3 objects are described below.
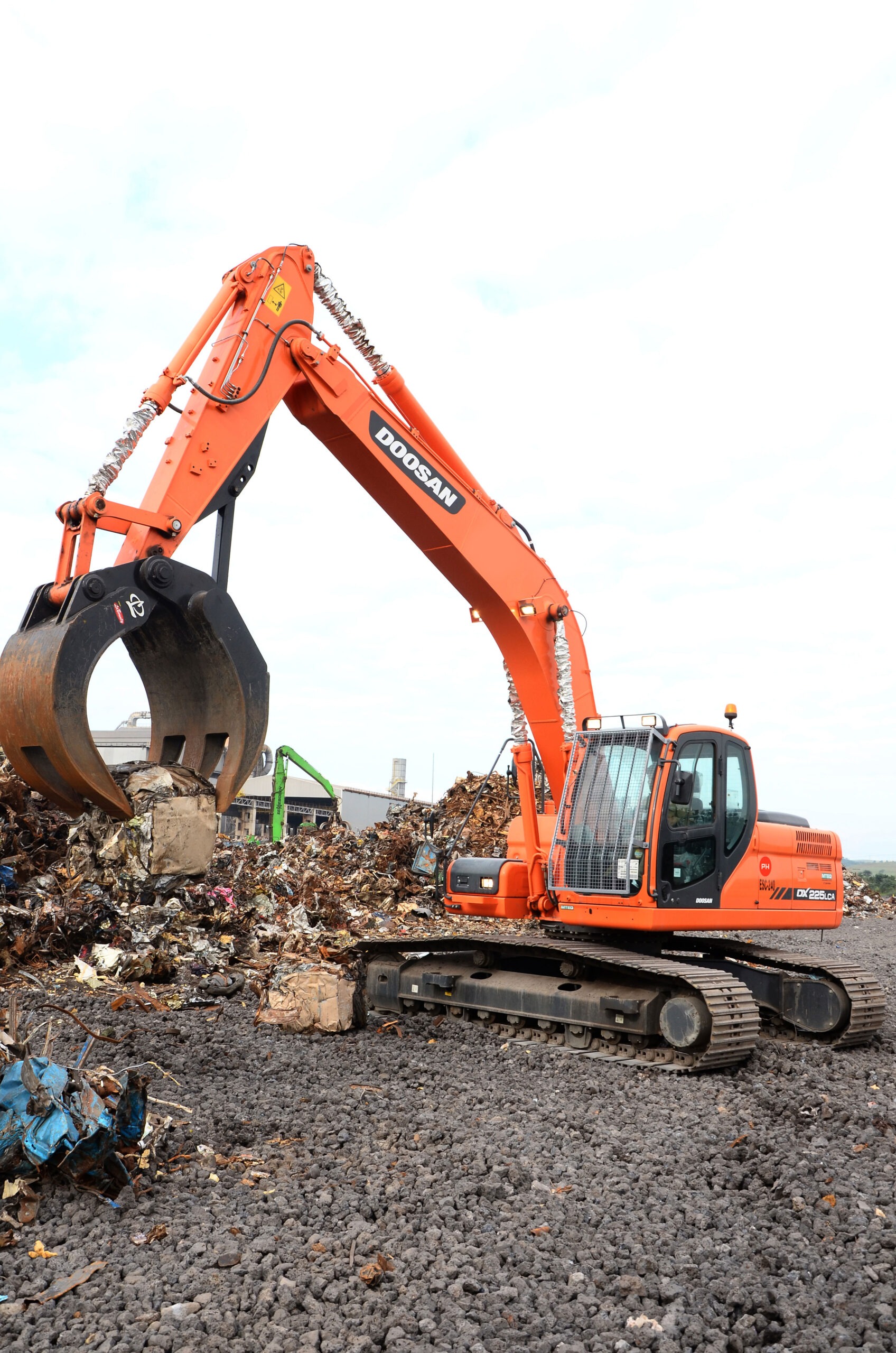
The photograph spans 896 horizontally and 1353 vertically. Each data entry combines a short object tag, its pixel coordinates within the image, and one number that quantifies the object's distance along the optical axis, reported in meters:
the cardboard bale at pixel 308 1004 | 7.17
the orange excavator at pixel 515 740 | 6.36
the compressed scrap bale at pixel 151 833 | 8.27
